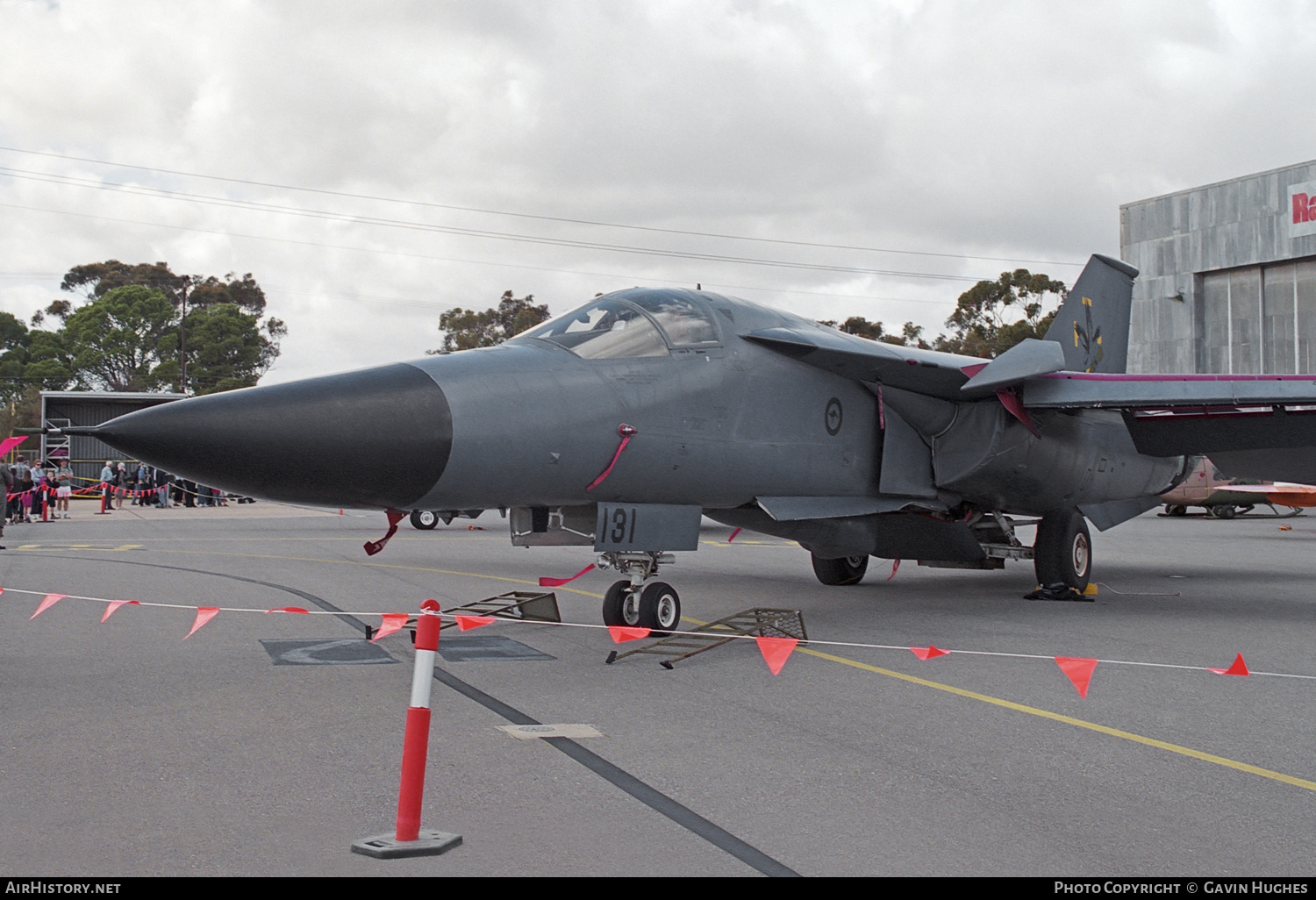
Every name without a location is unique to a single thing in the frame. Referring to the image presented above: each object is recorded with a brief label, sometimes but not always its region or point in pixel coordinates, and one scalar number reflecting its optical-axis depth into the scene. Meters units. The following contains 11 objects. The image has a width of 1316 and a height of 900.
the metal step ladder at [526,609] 9.20
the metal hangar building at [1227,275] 36.66
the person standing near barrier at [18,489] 28.62
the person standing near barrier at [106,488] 32.47
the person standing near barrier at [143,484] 36.47
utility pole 68.12
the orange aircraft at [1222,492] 27.59
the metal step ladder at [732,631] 7.88
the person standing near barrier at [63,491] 30.92
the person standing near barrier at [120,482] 38.12
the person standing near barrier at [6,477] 19.05
